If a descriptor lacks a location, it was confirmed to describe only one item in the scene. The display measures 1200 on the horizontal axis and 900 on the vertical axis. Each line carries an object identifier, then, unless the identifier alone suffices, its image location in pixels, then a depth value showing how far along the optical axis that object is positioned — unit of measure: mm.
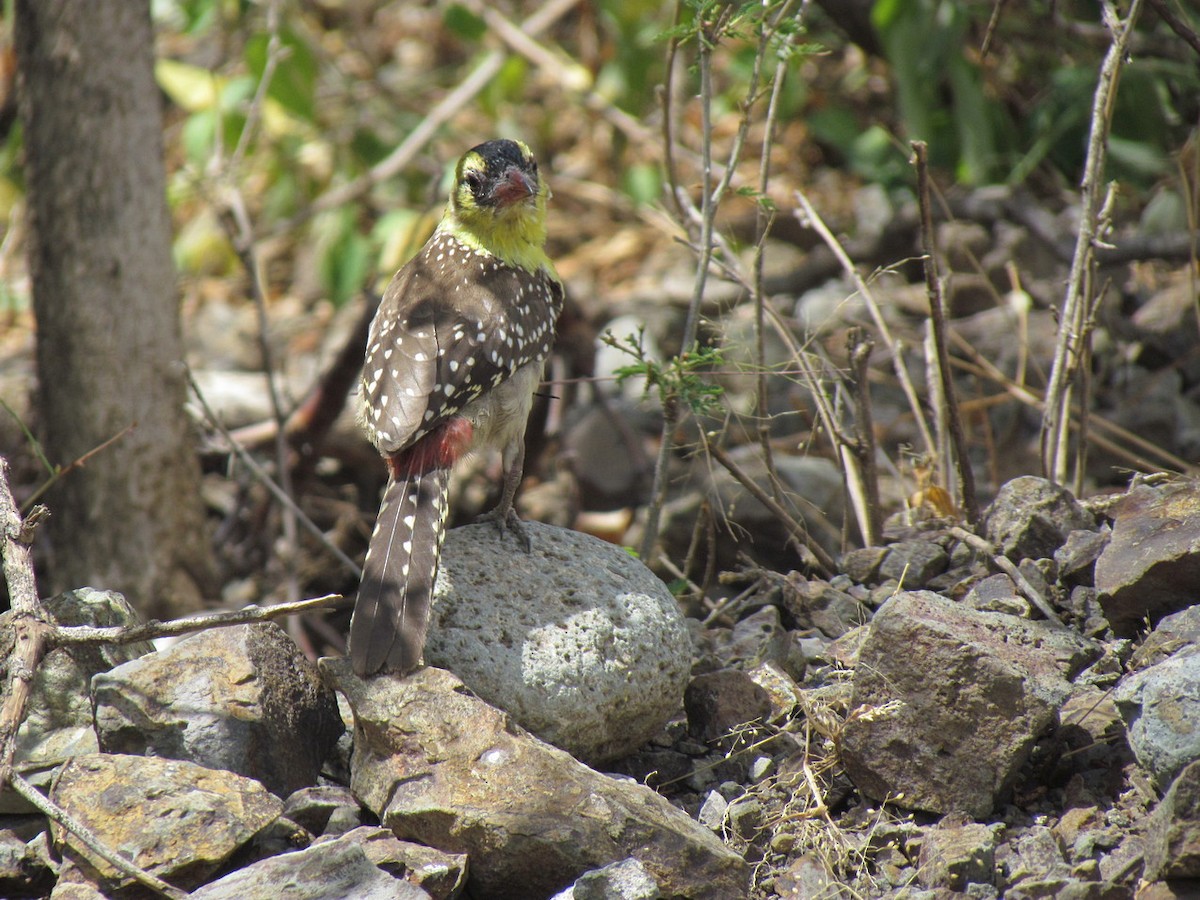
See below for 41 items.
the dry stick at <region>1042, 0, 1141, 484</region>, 8427
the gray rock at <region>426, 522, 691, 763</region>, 6730
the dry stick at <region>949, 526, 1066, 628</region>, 7516
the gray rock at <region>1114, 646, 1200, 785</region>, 5492
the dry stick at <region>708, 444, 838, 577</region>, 8516
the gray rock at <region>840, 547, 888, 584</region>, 8680
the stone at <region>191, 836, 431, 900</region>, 5465
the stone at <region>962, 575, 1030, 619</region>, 7627
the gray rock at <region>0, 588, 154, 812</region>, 6840
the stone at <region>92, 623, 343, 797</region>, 6605
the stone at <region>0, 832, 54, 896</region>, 6125
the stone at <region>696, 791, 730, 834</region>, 6480
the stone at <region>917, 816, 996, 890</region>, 5645
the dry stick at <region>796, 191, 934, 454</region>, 9008
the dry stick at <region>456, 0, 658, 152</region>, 17437
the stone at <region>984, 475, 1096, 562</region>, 8219
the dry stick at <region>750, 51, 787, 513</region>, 8502
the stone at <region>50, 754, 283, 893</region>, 5832
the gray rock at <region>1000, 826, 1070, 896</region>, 5547
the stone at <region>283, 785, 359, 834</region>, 6434
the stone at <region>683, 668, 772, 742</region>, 7227
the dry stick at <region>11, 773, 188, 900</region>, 5437
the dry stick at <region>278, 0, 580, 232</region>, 17344
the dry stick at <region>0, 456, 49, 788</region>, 5824
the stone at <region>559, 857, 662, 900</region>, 5539
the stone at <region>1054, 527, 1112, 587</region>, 7797
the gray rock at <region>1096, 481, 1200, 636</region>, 6918
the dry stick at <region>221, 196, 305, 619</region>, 12734
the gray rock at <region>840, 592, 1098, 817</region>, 6094
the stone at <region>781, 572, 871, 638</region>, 8242
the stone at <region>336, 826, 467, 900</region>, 5738
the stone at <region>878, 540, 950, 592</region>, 8453
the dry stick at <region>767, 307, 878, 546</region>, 8727
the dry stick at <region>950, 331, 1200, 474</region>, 9725
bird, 6766
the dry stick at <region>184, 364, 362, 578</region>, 10305
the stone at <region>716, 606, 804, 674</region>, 7746
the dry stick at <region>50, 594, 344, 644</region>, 6102
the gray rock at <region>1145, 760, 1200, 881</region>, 5066
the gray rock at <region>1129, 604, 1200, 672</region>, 6551
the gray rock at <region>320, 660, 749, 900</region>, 5781
